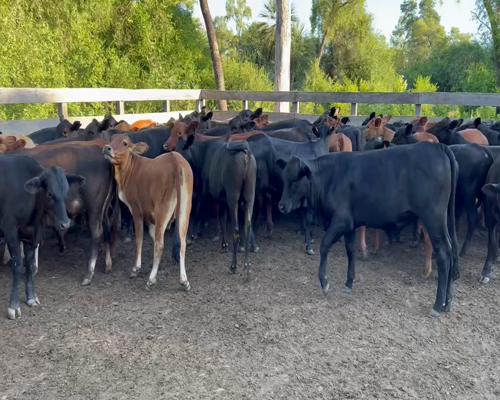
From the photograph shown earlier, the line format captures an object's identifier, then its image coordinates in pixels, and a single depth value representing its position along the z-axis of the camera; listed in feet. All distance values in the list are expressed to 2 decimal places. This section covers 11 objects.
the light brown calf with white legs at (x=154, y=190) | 21.03
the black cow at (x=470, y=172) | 23.70
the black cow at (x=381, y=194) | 19.25
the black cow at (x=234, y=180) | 22.74
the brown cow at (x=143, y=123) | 40.20
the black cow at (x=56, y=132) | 31.24
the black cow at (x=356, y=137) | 31.89
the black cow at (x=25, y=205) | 18.45
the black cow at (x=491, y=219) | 21.86
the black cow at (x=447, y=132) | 29.53
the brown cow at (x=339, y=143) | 29.71
